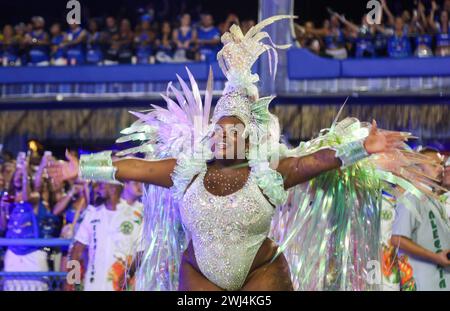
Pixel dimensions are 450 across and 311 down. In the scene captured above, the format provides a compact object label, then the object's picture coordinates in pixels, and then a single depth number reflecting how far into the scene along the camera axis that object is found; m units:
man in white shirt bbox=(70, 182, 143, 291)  7.40
